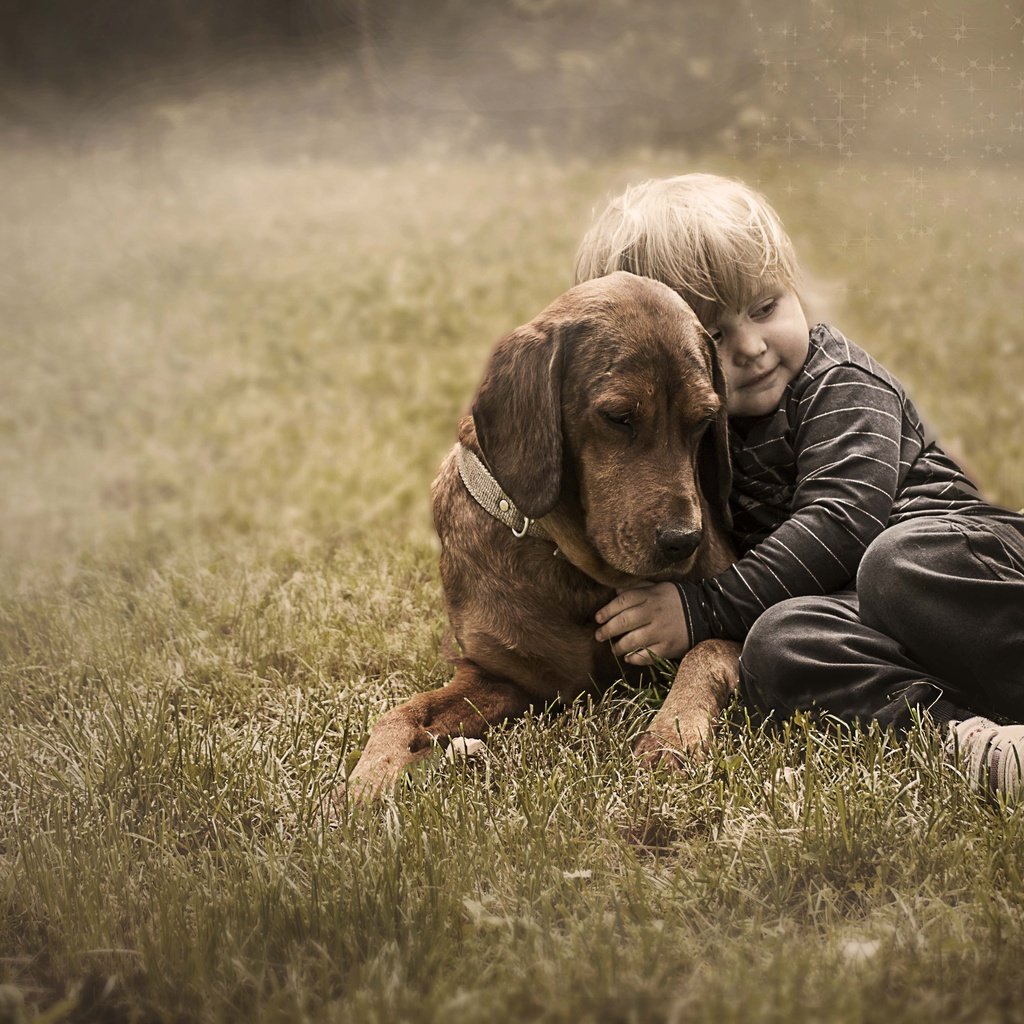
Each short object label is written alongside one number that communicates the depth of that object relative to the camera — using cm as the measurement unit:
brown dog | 286
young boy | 287
